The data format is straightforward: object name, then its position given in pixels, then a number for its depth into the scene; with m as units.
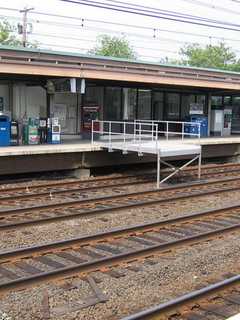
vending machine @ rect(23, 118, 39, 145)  18.86
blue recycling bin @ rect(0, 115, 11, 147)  17.89
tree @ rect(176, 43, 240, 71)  82.12
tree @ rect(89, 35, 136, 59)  76.19
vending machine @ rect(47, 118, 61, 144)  19.37
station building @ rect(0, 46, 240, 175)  18.41
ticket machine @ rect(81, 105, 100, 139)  22.22
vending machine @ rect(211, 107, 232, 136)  28.52
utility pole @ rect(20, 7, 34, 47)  46.78
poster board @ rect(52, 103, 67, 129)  21.77
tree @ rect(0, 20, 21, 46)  62.92
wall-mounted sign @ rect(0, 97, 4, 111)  19.86
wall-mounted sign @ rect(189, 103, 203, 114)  27.05
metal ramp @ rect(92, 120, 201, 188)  16.45
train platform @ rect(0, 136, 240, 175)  16.22
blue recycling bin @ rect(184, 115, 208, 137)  26.16
